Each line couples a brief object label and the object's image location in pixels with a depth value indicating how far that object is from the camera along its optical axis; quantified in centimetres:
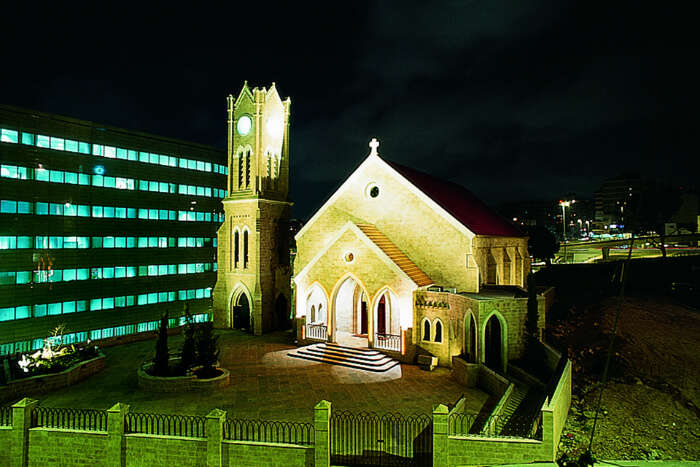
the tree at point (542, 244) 4862
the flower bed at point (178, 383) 1778
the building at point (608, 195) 12784
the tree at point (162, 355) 1861
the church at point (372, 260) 2117
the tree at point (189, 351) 1930
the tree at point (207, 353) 1856
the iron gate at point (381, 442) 1217
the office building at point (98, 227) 3684
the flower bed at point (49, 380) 1697
